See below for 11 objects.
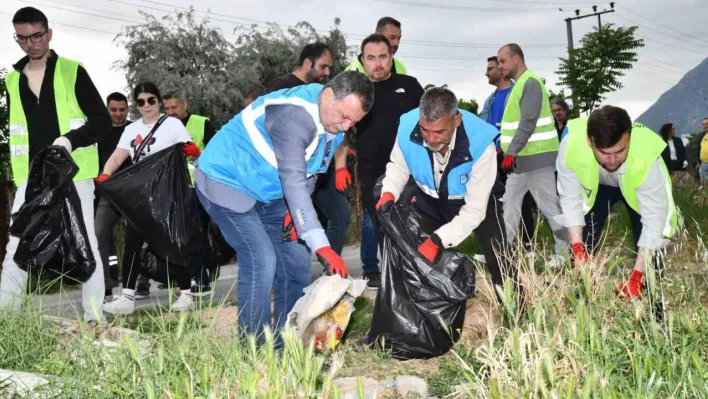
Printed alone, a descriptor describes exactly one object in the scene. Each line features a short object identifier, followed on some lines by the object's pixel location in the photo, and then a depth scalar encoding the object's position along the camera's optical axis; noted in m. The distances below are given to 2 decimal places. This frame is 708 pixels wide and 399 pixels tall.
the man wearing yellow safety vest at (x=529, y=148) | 7.17
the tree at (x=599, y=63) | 26.81
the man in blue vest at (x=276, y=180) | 4.01
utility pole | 41.47
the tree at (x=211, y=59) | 35.31
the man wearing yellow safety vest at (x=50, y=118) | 5.18
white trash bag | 3.98
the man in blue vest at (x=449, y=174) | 4.57
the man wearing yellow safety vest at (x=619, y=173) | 4.32
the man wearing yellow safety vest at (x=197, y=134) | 7.03
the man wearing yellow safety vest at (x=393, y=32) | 7.04
